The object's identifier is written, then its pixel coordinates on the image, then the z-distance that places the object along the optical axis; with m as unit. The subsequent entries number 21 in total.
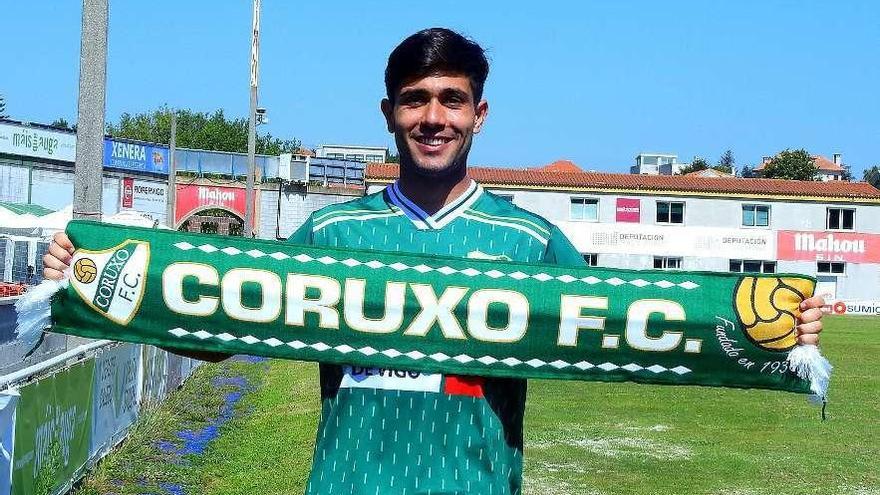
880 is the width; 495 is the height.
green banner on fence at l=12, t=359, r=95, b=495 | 8.09
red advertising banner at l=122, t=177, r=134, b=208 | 56.84
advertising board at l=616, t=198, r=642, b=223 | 56.19
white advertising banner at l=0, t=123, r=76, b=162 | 47.84
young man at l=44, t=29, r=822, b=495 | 3.60
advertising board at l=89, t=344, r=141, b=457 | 11.23
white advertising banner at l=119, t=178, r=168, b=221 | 57.00
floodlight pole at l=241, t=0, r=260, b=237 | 35.91
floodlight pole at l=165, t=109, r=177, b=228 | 36.22
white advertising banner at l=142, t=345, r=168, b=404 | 14.62
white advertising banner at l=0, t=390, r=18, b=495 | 7.51
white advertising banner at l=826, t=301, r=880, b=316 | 54.94
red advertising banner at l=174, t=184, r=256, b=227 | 61.28
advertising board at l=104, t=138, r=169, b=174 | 56.22
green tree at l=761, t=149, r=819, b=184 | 103.06
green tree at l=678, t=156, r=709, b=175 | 119.87
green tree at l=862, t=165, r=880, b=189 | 151.29
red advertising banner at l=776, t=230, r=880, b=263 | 56.41
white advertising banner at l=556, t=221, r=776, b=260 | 55.97
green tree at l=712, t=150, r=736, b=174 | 148.38
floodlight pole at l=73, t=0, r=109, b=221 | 10.05
